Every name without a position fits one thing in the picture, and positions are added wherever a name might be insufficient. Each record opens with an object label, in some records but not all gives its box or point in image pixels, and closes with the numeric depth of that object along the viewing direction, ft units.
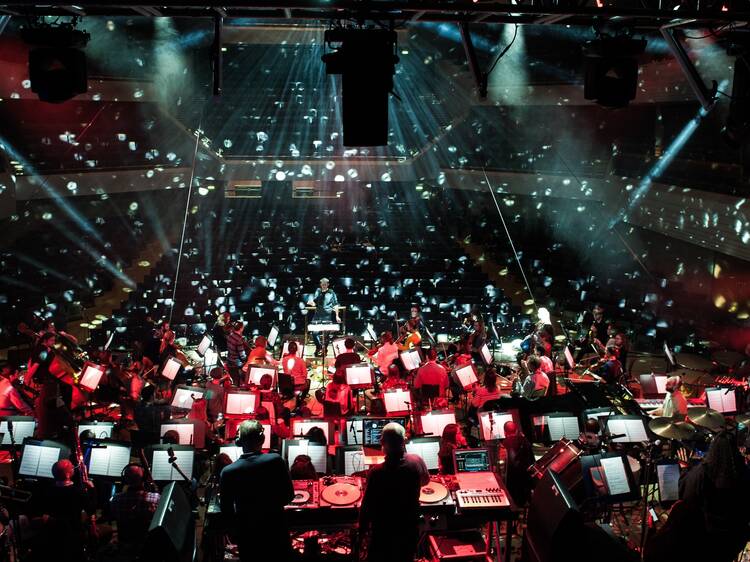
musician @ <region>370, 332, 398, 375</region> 32.65
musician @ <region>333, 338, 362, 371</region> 29.86
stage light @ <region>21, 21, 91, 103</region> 18.39
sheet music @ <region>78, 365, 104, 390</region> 27.02
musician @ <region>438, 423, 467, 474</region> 19.66
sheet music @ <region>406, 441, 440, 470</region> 19.16
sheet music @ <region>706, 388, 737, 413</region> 24.80
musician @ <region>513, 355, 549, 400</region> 27.45
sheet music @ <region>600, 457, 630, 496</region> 18.06
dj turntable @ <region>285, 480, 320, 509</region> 17.16
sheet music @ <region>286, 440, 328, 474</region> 19.11
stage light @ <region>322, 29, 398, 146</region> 17.90
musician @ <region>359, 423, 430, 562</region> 13.91
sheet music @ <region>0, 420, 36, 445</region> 21.63
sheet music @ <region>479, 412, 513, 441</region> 21.72
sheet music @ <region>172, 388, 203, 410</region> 24.90
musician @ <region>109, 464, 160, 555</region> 16.33
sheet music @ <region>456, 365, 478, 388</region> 28.30
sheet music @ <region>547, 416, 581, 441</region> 21.93
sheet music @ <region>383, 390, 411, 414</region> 24.70
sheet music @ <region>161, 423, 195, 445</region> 21.12
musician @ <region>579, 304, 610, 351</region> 38.29
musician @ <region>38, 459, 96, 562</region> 15.66
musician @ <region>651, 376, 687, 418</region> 23.82
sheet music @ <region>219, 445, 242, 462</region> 19.42
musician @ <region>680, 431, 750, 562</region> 14.44
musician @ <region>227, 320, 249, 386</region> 33.91
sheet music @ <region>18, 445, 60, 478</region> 19.01
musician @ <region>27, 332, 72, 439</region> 22.45
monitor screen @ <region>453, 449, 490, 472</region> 18.99
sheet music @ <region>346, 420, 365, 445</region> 21.66
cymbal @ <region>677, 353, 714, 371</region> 38.64
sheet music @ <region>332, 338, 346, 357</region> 33.14
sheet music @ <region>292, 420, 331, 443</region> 21.11
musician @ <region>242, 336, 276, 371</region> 31.78
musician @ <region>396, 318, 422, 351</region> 35.17
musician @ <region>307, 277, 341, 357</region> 44.19
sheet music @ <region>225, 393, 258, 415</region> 24.13
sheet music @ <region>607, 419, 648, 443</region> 21.16
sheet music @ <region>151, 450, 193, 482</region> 18.85
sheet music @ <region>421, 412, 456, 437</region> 21.88
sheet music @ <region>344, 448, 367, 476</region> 18.97
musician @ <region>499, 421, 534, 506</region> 19.33
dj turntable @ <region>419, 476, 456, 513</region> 17.26
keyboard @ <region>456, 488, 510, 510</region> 17.26
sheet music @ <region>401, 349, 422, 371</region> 31.04
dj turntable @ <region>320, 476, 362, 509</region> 17.21
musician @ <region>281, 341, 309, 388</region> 30.37
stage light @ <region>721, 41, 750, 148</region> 20.49
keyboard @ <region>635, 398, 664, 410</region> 26.50
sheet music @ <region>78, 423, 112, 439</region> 21.39
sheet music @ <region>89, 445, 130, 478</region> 19.22
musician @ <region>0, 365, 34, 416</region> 25.55
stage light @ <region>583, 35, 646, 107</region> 19.57
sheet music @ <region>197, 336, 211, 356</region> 33.60
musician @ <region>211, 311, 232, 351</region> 38.55
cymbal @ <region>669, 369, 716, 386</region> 36.33
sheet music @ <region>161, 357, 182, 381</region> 28.78
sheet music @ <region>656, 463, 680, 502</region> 18.71
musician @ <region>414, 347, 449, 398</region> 28.22
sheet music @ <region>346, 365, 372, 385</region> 28.09
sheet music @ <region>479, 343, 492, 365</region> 33.52
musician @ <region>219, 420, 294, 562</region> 13.83
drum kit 19.33
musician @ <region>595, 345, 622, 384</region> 29.84
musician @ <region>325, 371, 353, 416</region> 27.48
